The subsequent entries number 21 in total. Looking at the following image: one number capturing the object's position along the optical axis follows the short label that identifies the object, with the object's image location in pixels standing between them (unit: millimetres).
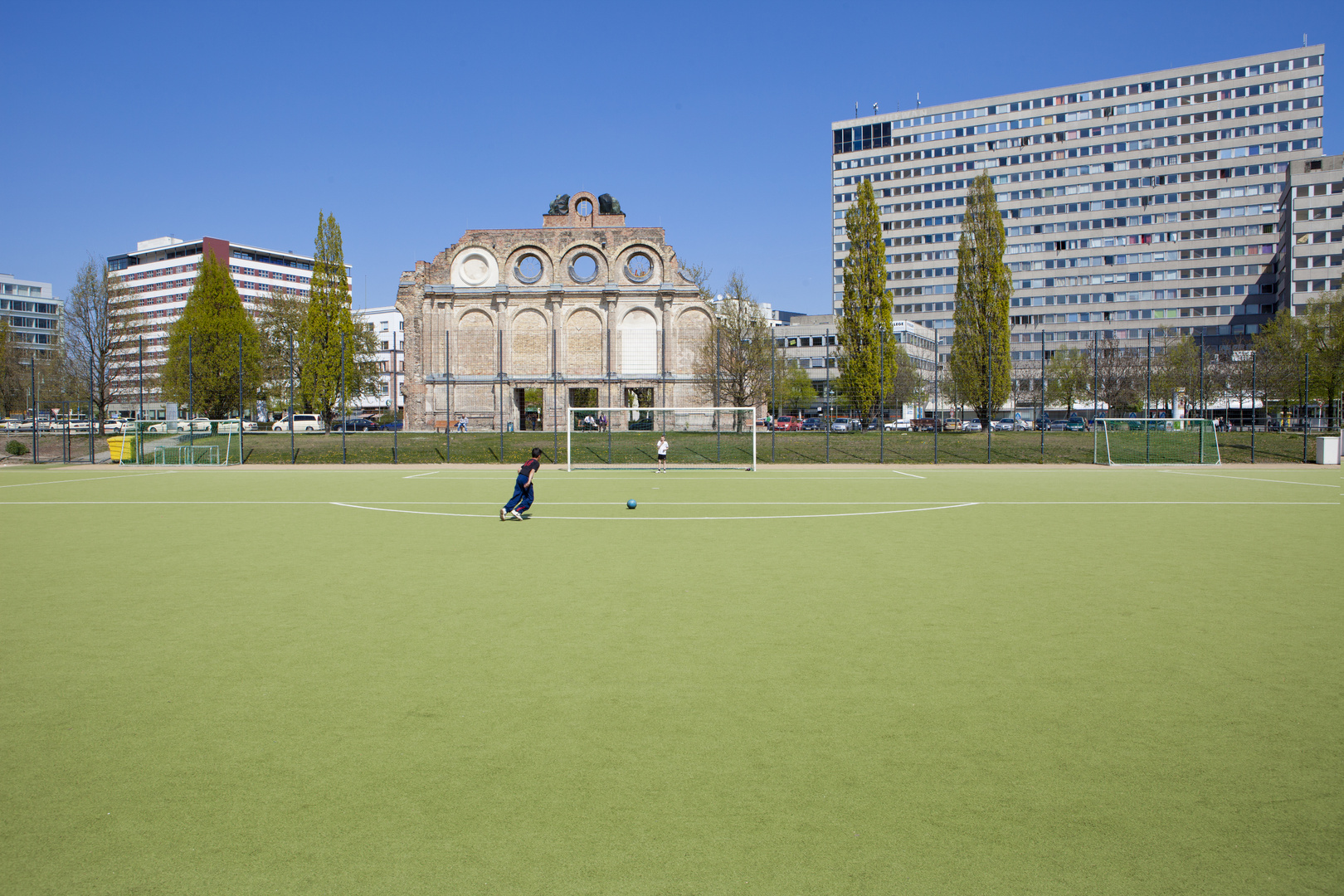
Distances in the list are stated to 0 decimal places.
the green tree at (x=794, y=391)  62188
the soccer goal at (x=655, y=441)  36250
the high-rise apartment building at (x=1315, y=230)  87062
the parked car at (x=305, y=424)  66125
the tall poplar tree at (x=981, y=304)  47562
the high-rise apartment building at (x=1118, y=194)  107375
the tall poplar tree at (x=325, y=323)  54031
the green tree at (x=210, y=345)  52719
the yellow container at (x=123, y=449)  36250
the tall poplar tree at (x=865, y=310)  47344
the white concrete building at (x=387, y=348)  117575
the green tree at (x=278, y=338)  70562
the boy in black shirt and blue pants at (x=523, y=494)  15586
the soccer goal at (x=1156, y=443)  35594
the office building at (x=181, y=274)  129750
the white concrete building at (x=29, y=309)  131125
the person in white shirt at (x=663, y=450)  31245
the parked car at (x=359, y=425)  73125
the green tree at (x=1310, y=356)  48062
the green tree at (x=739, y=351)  52375
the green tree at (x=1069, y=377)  74312
